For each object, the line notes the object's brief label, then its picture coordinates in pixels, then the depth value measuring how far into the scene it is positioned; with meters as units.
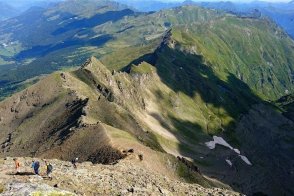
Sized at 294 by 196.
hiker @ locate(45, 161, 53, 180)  39.91
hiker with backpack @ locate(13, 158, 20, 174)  41.46
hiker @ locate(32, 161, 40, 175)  40.03
